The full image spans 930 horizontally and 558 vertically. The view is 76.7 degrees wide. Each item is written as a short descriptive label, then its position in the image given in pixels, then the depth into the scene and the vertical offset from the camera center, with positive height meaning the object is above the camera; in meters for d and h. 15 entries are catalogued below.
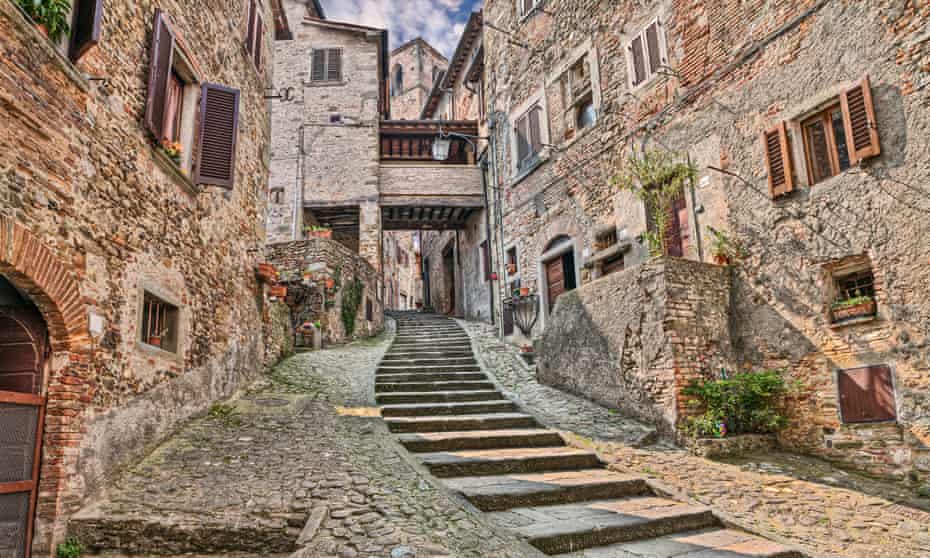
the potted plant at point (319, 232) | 13.75 +3.56
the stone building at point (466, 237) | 17.56 +5.08
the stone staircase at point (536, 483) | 4.23 -0.92
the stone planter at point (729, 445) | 6.45 -0.80
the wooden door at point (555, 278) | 12.58 +2.16
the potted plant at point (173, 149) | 6.36 +2.60
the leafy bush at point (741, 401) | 6.84 -0.32
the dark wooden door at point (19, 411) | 4.09 -0.12
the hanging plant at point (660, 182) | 8.16 +2.95
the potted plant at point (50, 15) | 4.25 +2.75
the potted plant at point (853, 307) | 6.38 +0.69
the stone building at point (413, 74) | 33.34 +17.79
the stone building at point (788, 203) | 6.14 +2.23
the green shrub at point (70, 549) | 4.30 -1.14
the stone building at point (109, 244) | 4.20 +1.33
